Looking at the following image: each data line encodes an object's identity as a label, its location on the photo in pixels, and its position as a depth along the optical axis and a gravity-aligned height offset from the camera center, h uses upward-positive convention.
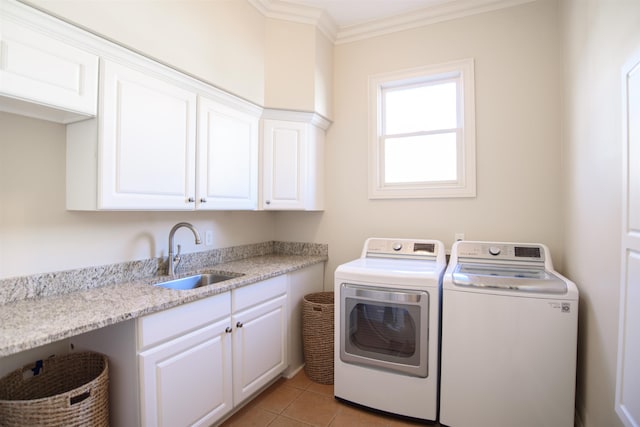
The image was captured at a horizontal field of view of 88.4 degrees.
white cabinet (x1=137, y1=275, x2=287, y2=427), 1.50 -0.77
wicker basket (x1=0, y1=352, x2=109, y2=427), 1.19 -0.75
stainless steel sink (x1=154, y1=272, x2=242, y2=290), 2.08 -0.45
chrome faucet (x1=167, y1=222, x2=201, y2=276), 2.09 -0.18
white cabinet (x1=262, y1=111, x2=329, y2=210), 2.62 +0.44
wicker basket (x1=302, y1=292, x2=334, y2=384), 2.47 -0.96
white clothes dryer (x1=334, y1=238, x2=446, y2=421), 1.98 -0.78
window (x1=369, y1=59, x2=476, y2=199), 2.60 +0.69
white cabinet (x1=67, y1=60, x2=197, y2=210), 1.56 +0.34
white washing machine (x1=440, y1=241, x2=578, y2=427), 1.75 -0.75
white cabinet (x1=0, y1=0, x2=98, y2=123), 1.23 +0.58
